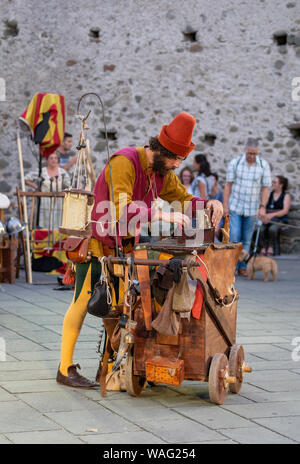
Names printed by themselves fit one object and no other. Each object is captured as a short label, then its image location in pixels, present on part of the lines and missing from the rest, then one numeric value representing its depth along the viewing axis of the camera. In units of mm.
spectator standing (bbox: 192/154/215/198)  19823
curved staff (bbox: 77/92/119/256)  6956
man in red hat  6963
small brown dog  16081
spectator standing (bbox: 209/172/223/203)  20299
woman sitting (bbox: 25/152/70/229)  16694
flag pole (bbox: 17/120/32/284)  14920
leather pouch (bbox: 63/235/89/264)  7170
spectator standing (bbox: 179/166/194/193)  20632
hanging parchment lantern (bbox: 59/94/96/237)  7231
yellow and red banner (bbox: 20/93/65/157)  16313
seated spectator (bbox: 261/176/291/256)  21986
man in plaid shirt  16939
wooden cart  6697
